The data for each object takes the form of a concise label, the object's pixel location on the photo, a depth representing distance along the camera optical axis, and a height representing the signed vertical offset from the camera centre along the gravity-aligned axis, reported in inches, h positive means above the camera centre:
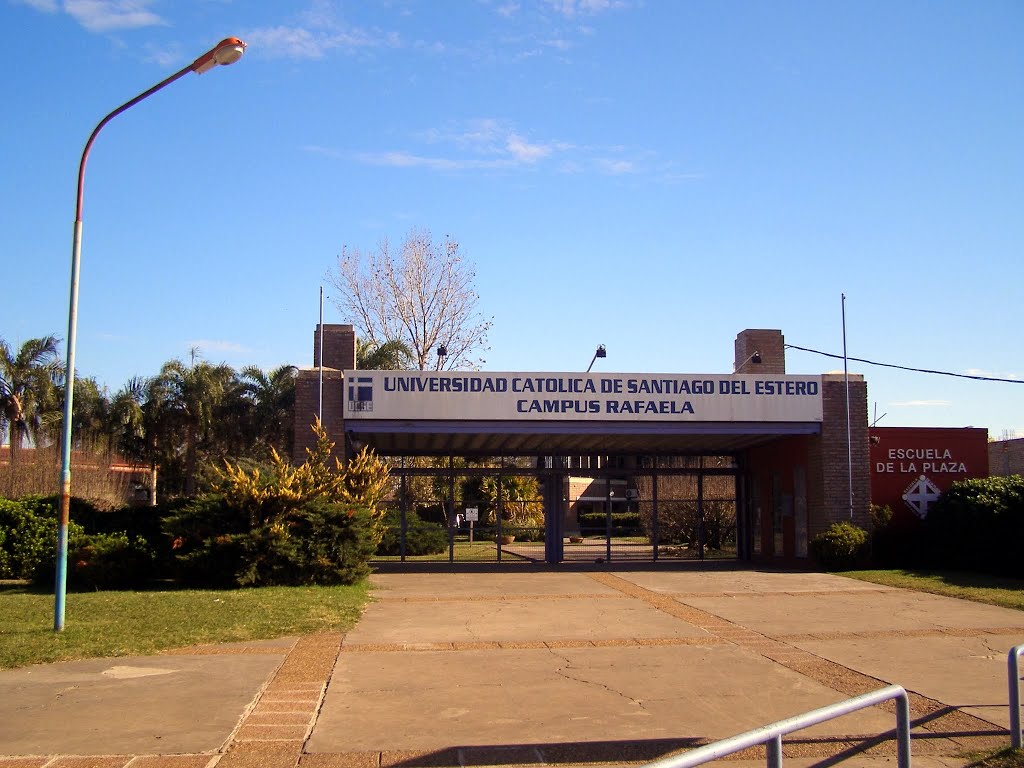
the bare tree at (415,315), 1619.1 +265.5
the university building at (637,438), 853.8 +35.4
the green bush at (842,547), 861.8 -65.7
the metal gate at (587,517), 1036.5 -53.6
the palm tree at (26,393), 1432.1 +119.9
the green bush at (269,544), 673.0 -50.2
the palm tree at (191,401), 1610.5 +120.0
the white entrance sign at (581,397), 848.9 +68.6
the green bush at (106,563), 676.7 -63.8
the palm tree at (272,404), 1662.2 +119.5
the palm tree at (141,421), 1576.0 +85.4
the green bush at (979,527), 774.2 -45.4
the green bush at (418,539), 1159.4 -80.1
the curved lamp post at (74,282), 454.3 +98.7
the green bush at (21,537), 726.5 -48.2
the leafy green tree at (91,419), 1545.3 +87.5
